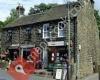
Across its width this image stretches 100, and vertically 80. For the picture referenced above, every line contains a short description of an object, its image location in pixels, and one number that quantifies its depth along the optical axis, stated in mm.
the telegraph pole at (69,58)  10341
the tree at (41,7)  23776
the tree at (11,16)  24980
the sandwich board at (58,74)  10570
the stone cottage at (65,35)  12126
